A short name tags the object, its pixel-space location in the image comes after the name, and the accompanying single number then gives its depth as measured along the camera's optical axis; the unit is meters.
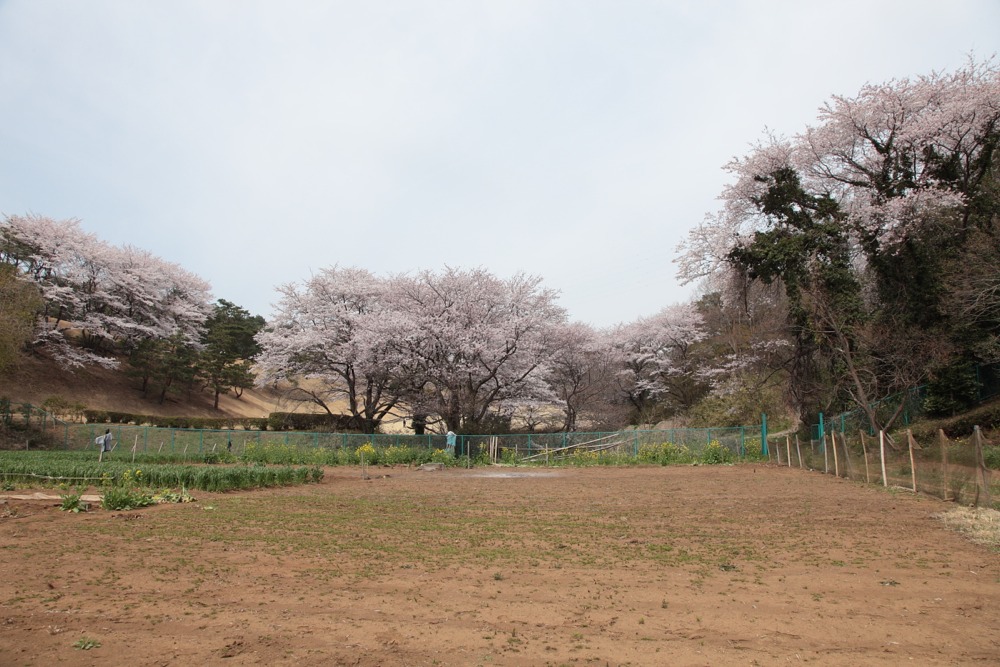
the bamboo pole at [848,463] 16.86
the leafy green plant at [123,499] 11.13
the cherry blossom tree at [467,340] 32.12
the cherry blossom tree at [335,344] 33.78
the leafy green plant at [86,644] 4.46
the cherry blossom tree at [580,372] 40.19
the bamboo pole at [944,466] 11.34
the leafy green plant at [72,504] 10.85
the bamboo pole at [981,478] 9.84
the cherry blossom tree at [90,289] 38.22
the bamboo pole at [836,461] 17.83
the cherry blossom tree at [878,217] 21.42
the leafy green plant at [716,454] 27.11
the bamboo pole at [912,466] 13.06
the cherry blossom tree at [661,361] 40.00
